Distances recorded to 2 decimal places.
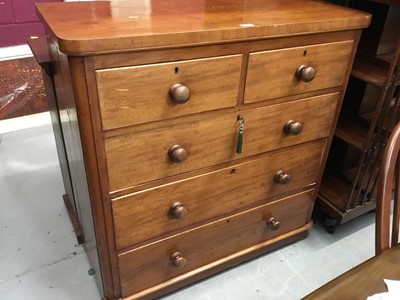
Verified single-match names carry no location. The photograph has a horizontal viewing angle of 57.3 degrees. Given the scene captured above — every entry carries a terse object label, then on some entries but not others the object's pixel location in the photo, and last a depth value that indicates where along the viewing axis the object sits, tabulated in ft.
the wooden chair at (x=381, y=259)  1.83
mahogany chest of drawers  2.78
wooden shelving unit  4.25
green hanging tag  3.50
